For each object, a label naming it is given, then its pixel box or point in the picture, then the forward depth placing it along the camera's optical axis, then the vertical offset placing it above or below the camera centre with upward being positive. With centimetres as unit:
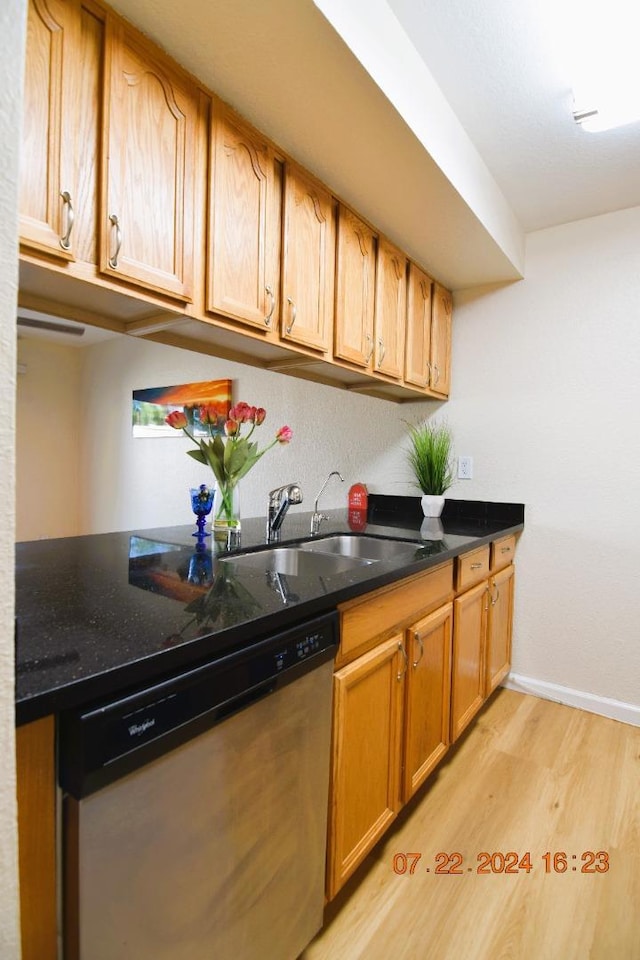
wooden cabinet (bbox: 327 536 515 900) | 121 -69
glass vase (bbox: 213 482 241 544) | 179 -18
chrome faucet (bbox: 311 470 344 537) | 216 -24
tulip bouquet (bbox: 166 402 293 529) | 173 +6
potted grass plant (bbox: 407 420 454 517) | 264 +2
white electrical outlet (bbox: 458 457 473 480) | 272 +3
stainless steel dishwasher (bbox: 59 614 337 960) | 66 -57
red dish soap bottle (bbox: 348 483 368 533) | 293 -18
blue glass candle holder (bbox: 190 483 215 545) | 177 -13
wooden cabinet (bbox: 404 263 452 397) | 233 +71
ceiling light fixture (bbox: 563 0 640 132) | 135 +127
